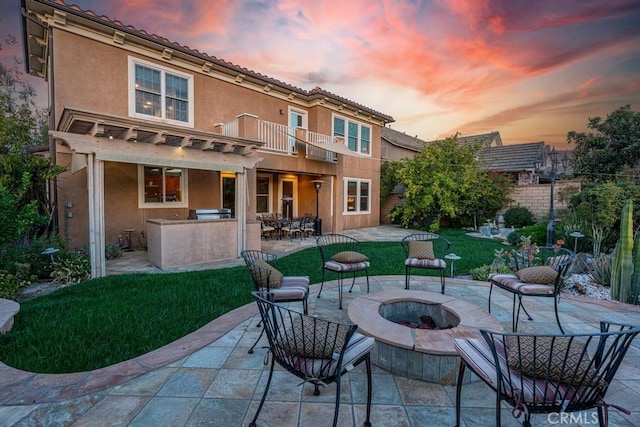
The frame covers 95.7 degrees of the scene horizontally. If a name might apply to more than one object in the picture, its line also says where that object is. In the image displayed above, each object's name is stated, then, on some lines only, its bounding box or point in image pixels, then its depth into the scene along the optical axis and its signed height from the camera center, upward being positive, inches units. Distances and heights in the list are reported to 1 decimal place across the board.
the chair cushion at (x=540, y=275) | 145.0 -35.1
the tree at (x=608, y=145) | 471.5 +105.1
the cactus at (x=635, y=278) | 174.1 -43.3
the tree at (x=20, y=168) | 200.8 +29.8
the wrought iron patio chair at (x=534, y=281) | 136.1 -38.6
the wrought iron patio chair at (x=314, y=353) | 73.3 -40.8
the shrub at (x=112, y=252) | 292.9 -51.7
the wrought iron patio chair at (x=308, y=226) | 456.2 -35.8
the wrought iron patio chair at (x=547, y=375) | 61.3 -39.5
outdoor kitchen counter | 261.6 -37.8
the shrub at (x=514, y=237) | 382.9 -42.9
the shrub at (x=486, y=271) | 226.3 -52.8
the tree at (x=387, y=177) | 637.9 +59.9
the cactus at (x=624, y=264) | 170.9 -35.5
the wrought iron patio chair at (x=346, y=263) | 172.7 -36.7
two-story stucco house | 241.6 +72.3
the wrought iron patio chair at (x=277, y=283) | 128.8 -39.3
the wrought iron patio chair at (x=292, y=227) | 444.1 -36.9
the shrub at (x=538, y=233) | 370.0 -36.2
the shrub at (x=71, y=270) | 219.0 -53.5
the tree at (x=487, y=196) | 530.0 +17.8
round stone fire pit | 96.9 -47.5
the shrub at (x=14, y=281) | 179.0 -54.5
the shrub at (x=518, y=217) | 506.9 -19.9
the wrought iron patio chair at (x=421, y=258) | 183.0 -35.5
